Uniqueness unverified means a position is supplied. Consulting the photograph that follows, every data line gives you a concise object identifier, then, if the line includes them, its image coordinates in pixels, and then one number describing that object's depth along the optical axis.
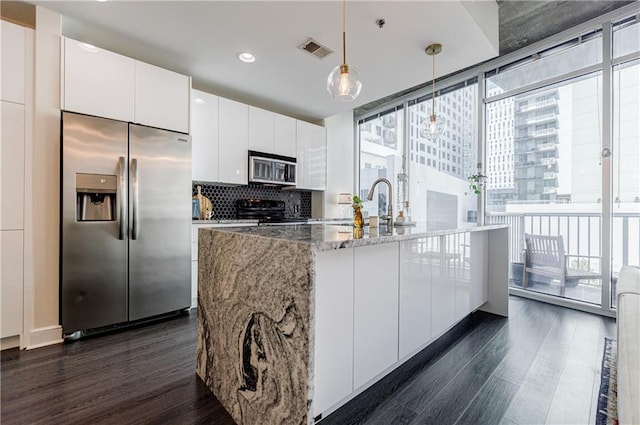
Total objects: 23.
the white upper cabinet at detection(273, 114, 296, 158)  4.24
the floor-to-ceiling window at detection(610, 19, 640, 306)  2.85
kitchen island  1.15
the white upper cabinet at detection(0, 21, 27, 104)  2.18
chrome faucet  2.03
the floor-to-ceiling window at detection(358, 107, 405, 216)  5.12
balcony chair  3.26
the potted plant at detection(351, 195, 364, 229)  1.82
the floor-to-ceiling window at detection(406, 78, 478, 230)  4.16
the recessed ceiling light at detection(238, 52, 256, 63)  2.93
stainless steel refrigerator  2.34
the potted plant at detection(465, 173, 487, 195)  3.92
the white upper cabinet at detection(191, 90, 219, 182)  3.37
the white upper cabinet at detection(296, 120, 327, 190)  4.60
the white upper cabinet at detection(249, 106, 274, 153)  3.95
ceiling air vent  2.69
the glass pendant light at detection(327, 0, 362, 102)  1.89
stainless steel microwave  3.92
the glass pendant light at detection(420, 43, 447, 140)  2.97
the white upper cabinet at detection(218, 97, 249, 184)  3.64
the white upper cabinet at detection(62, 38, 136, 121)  2.37
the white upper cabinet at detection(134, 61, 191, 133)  2.73
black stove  4.02
